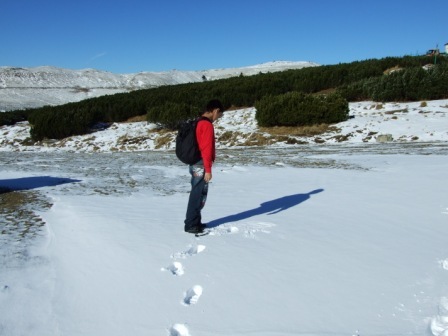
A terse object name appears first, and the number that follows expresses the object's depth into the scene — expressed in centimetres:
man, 384
